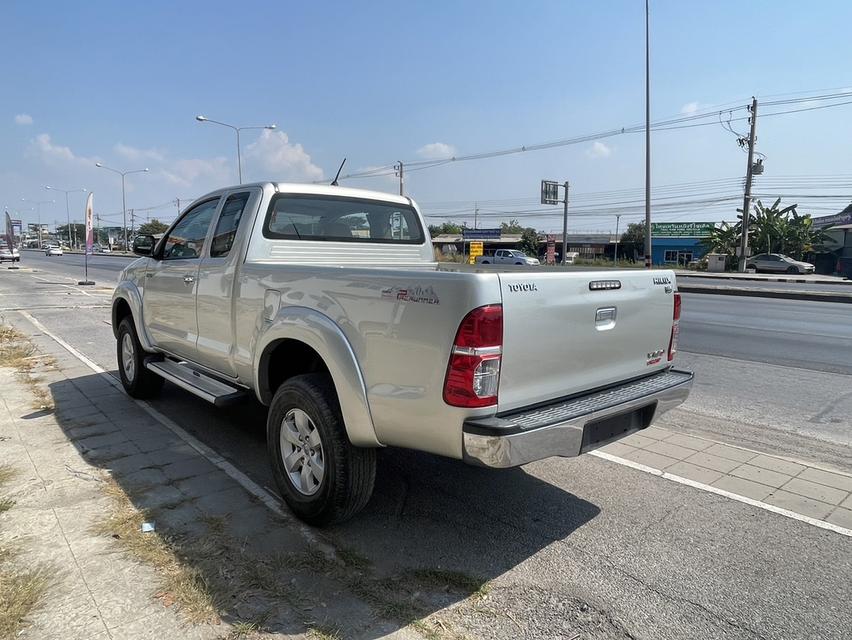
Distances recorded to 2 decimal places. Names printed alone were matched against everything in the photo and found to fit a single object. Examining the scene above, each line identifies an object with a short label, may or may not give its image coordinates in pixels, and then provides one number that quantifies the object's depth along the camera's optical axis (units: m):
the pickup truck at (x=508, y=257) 43.97
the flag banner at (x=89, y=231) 19.23
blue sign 69.62
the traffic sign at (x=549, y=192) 45.69
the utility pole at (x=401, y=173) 51.28
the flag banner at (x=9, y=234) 28.03
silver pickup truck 2.77
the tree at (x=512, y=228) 114.81
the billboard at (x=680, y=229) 71.06
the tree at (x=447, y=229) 122.56
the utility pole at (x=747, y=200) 40.53
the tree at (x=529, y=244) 81.06
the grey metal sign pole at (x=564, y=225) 44.72
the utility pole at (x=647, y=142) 27.10
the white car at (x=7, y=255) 40.48
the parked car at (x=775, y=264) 44.19
